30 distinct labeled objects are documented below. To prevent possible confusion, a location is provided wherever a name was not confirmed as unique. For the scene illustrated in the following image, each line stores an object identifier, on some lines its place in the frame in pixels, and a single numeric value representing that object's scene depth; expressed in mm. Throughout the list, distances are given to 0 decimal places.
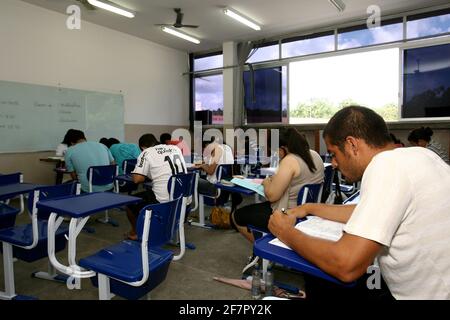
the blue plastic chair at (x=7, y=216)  2453
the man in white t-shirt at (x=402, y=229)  838
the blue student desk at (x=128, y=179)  3555
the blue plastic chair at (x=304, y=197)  2395
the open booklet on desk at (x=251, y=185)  2393
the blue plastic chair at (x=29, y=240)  2045
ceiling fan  5734
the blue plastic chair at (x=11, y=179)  2805
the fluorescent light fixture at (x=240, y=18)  5688
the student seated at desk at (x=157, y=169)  3195
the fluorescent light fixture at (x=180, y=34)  6588
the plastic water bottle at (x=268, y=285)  2291
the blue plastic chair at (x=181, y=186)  3078
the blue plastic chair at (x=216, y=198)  3963
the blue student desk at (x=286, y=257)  993
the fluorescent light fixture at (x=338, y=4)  5277
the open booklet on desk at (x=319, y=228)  1192
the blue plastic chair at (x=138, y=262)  1589
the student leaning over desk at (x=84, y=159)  3963
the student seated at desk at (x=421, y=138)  4259
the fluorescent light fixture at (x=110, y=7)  5090
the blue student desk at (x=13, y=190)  2275
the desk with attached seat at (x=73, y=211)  1659
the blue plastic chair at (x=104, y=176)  3904
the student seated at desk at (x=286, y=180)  2383
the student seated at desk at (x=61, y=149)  5535
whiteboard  5219
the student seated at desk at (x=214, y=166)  3885
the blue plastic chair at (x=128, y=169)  4645
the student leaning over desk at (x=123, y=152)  5152
